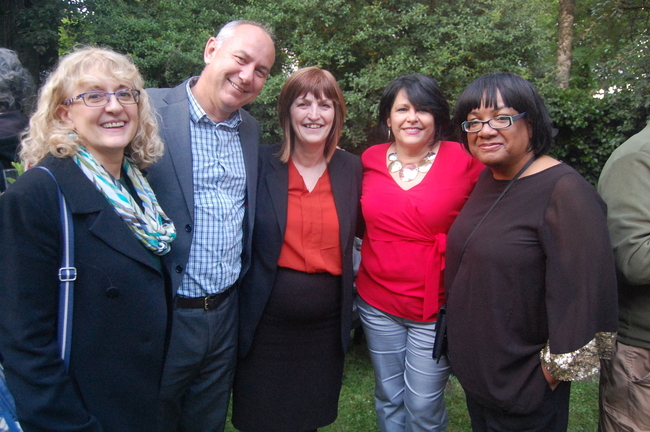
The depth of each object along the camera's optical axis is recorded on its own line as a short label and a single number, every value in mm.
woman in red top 2586
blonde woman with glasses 1562
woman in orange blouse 2598
